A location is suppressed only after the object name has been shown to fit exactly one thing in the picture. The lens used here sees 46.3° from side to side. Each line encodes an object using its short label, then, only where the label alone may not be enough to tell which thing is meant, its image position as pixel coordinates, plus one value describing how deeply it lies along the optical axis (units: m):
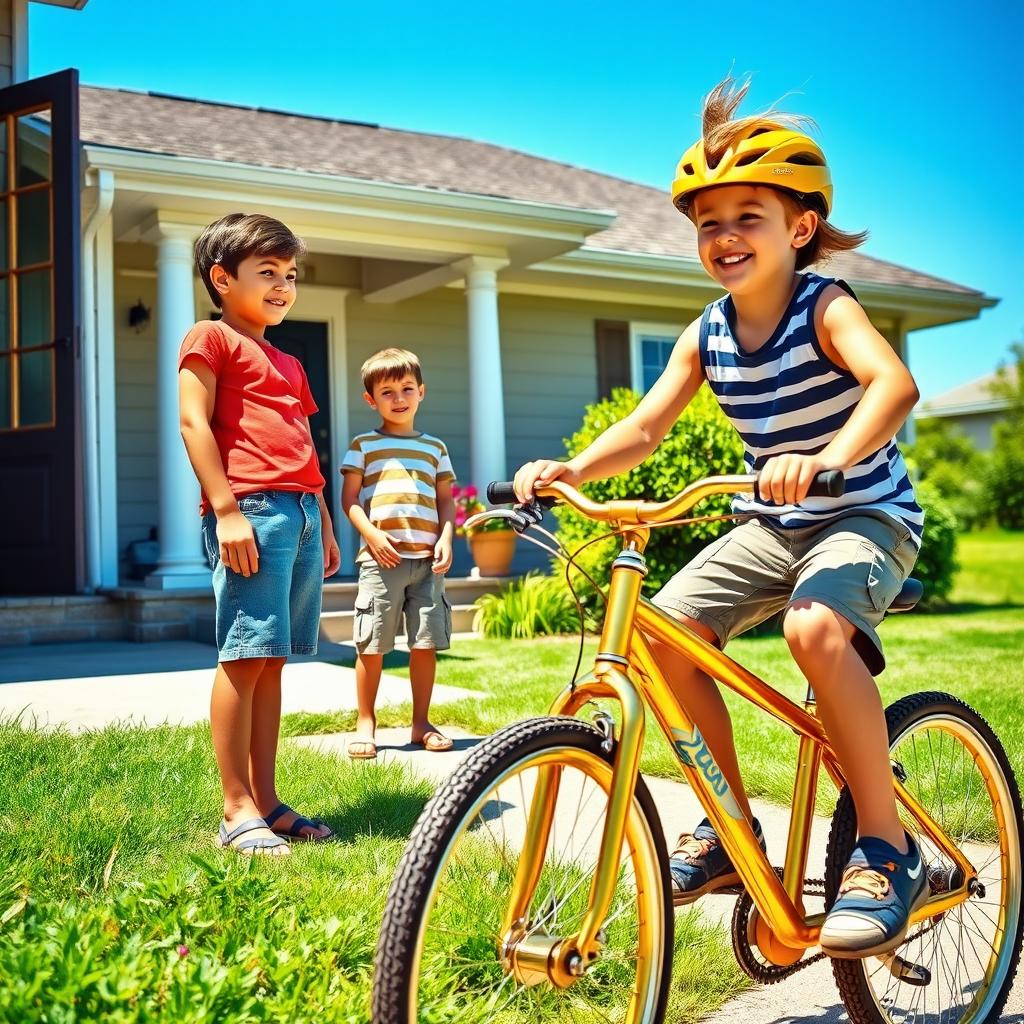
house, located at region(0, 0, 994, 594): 8.31
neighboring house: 45.78
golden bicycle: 1.75
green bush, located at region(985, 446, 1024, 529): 30.59
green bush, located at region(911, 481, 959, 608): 10.48
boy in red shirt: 3.19
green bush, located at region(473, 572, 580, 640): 8.91
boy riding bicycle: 2.06
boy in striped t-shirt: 4.66
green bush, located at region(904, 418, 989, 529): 29.55
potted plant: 9.65
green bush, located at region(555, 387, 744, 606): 8.70
